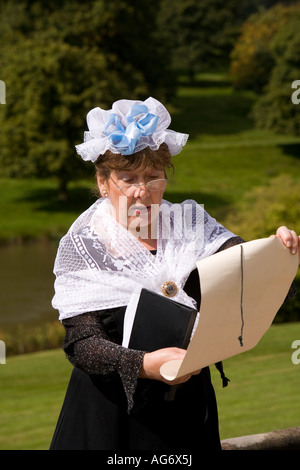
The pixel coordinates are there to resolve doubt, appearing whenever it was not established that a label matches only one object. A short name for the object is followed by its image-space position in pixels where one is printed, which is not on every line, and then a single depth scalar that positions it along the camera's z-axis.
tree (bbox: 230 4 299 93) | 50.75
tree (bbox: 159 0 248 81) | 62.41
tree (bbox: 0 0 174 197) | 33.12
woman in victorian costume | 2.95
